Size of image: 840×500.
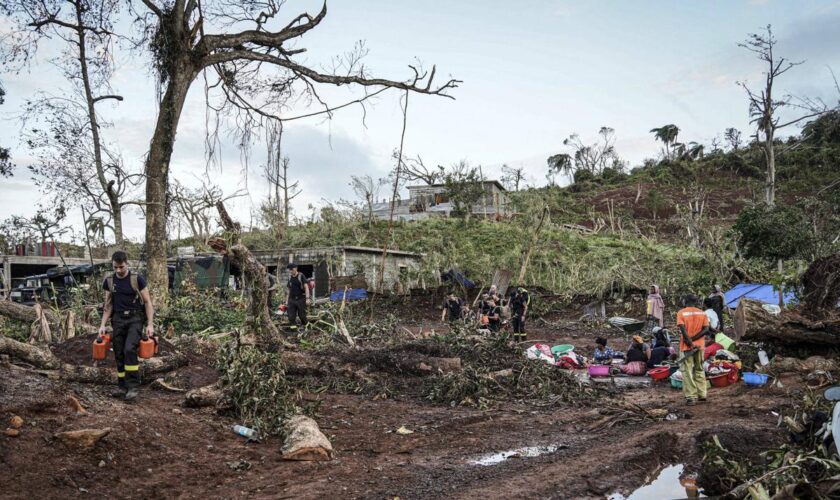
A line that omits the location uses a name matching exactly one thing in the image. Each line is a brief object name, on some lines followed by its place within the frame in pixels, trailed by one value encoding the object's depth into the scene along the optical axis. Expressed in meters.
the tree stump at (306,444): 5.49
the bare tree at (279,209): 29.70
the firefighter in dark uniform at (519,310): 14.16
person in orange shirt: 7.98
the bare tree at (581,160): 63.50
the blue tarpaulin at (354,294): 20.75
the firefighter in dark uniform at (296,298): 12.48
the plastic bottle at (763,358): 9.47
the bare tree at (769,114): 24.67
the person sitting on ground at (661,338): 10.80
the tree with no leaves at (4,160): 17.09
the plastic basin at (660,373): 9.92
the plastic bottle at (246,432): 5.93
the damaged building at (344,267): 22.42
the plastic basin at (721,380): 9.08
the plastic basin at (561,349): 11.92
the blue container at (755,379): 8.64
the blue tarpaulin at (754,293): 16.24
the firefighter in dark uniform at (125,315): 6.40
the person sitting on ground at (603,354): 11.42
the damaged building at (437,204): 40.03
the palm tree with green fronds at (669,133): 64.31
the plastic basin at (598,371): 10.46
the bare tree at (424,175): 42.59
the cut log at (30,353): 6.71
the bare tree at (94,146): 14.33
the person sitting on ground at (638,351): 10.72
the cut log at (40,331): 9.70
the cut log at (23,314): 10.68
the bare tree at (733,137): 56.56
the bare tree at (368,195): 34.63
